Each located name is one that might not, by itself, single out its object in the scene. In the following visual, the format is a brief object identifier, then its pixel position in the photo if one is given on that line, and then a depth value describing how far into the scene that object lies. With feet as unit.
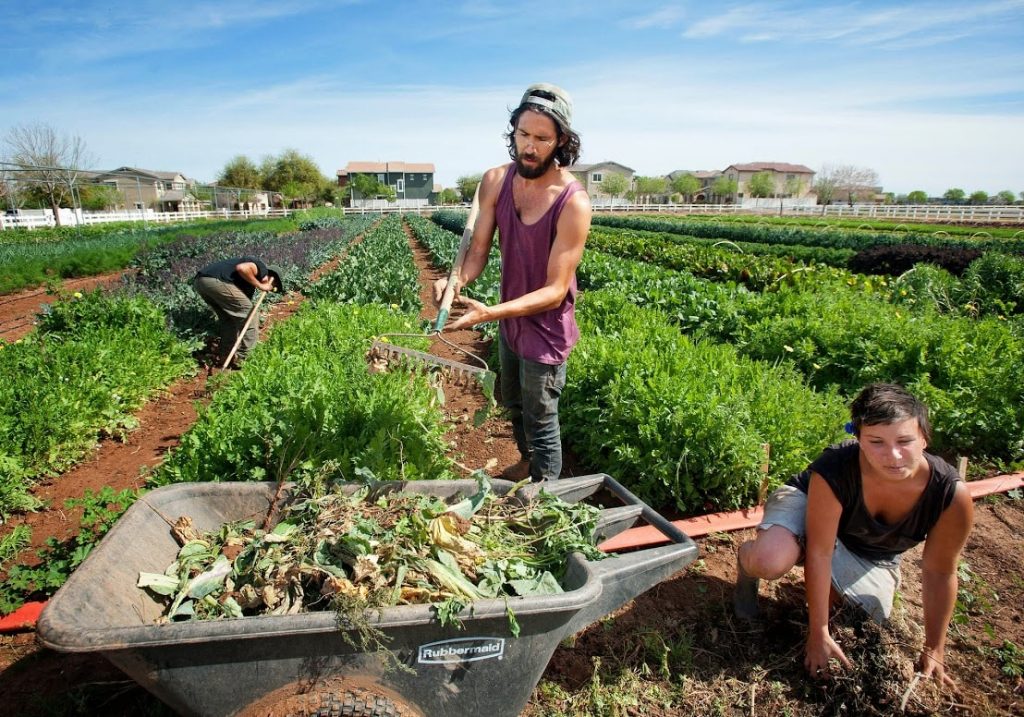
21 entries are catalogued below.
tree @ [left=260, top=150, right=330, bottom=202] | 241.96
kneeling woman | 6.92
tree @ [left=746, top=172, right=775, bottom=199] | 272.31
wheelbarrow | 4.79
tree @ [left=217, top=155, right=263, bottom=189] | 241.96
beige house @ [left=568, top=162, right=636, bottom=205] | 301.22
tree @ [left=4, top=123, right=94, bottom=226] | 120.28
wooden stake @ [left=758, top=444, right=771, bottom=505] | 11.19
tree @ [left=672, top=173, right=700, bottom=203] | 313.73
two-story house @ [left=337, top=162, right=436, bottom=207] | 310.45
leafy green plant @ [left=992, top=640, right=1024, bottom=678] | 7.88
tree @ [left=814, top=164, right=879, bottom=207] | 272.72
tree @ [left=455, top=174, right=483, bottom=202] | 318.86
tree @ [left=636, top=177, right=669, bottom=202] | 307.58
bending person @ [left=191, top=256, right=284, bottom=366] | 20.17
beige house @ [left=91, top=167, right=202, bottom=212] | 197.88
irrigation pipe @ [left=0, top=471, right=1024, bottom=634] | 8.21
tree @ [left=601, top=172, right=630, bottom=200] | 292.20
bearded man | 8.36
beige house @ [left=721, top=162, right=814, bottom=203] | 307.99
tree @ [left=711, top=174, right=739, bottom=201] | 296.92
